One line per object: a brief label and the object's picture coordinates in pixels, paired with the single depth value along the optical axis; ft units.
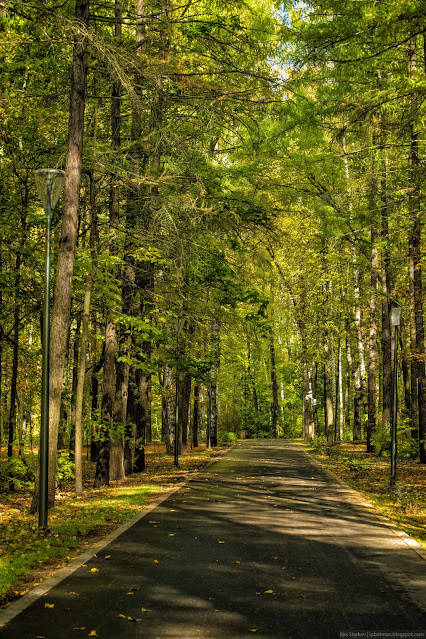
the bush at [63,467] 41.14
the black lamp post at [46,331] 26.78
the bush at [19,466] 41.44
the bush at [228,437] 128.99
